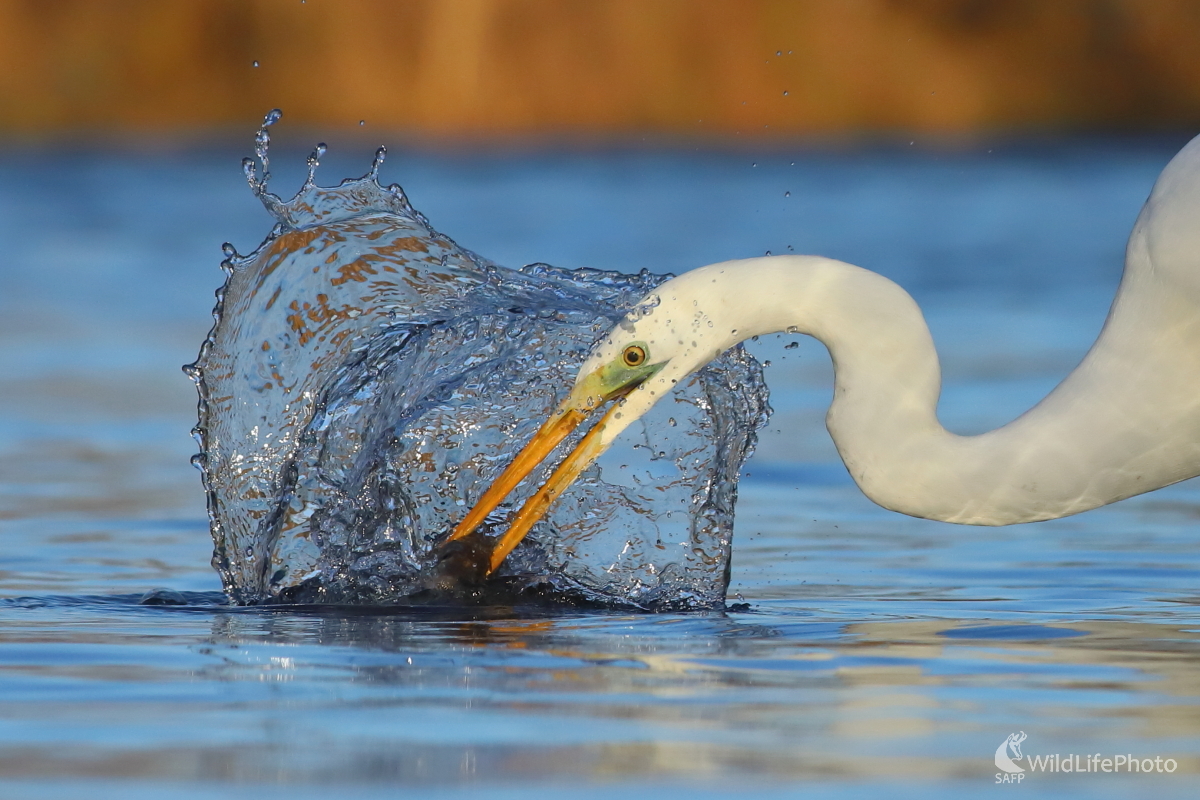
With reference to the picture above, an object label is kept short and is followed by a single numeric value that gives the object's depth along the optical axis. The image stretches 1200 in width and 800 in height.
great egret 12.52
